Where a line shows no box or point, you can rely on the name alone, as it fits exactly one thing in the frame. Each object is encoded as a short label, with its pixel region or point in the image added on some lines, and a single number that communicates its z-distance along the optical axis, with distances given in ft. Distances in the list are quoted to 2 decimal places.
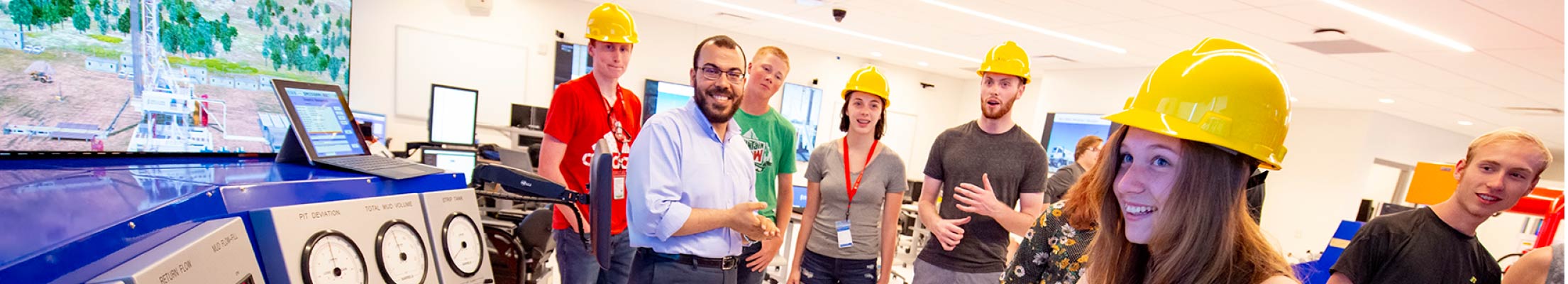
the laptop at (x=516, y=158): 16.07
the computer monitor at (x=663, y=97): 27.63
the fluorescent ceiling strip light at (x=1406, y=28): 14.82
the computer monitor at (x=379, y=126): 17.95
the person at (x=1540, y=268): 6.67
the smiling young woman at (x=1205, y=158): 2.88
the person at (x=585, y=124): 7.21
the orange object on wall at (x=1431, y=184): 16.98
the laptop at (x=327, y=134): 3.95
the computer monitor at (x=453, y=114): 18.03
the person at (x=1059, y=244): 4.78
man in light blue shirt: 5.67
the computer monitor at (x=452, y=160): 14.93
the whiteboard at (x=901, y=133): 38.99
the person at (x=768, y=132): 8.23
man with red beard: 7.97
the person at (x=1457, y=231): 6.73
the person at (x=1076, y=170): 11.99
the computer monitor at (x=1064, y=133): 30.37
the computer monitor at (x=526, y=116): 20.04
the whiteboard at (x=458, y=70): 21.70
